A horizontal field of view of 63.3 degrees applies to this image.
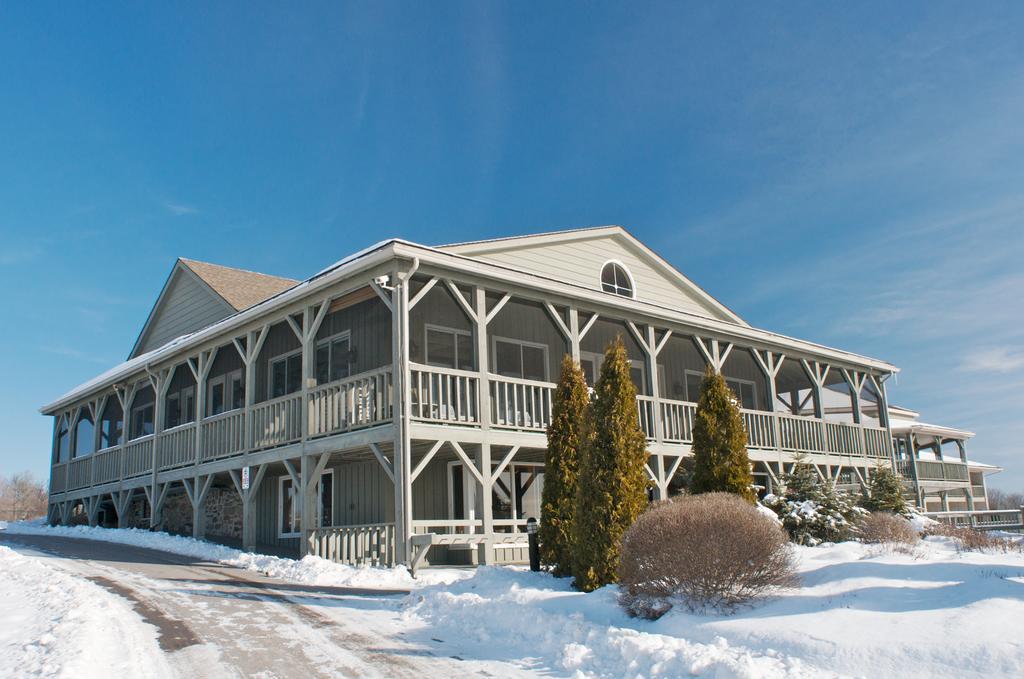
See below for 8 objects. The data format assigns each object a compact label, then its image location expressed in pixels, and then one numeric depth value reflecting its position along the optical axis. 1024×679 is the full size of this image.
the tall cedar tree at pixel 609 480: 10.05
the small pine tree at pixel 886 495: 17.42
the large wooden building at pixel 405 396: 15.03
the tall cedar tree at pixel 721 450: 13.45
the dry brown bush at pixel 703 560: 7.82
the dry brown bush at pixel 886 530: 13.02
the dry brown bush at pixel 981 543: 12.61
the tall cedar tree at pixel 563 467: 11.41
